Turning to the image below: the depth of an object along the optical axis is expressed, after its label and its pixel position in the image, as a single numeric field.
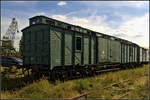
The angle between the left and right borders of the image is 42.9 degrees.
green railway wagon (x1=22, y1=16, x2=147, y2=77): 11.66
